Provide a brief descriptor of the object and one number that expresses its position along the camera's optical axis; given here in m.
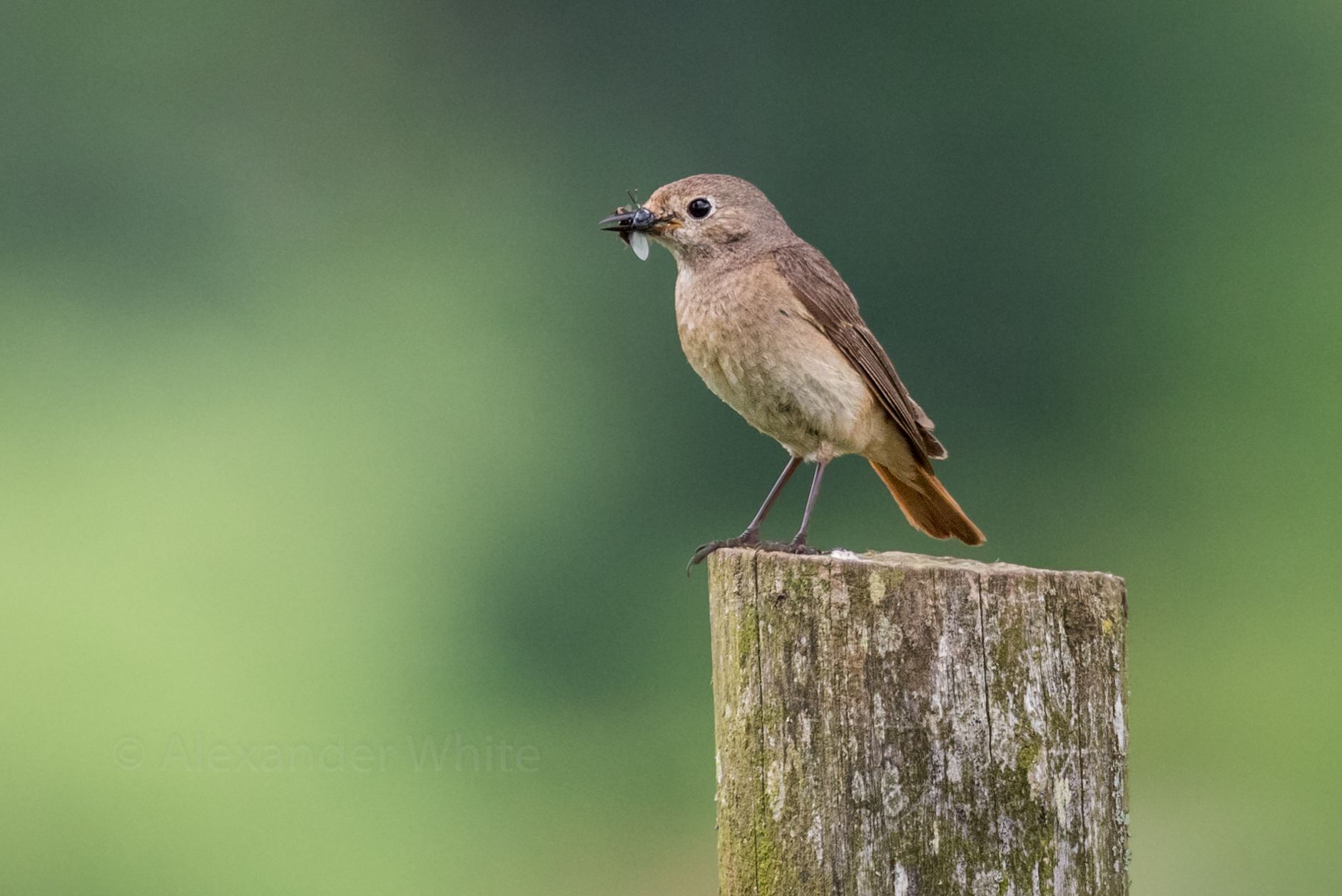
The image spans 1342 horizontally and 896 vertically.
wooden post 5.62
